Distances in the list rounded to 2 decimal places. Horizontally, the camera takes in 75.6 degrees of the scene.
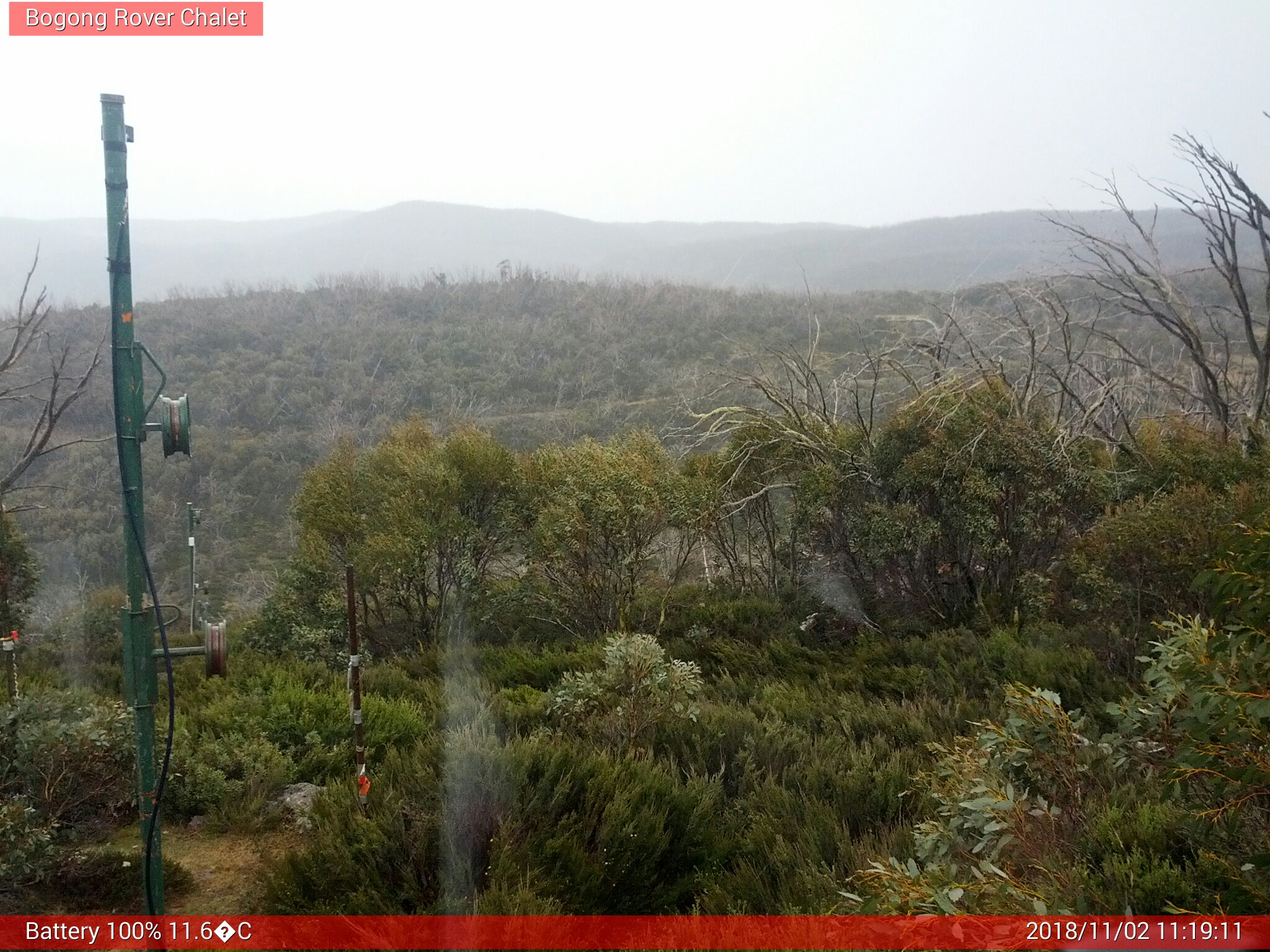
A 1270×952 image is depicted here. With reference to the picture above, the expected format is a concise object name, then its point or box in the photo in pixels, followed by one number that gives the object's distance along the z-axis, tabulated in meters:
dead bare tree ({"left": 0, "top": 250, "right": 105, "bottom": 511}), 26.40
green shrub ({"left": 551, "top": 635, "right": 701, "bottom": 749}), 6.41
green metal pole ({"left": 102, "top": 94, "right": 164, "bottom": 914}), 3.35
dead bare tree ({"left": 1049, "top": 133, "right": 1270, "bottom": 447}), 10.57
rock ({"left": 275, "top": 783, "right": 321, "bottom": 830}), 5.82
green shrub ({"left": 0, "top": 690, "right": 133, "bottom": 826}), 5.00
